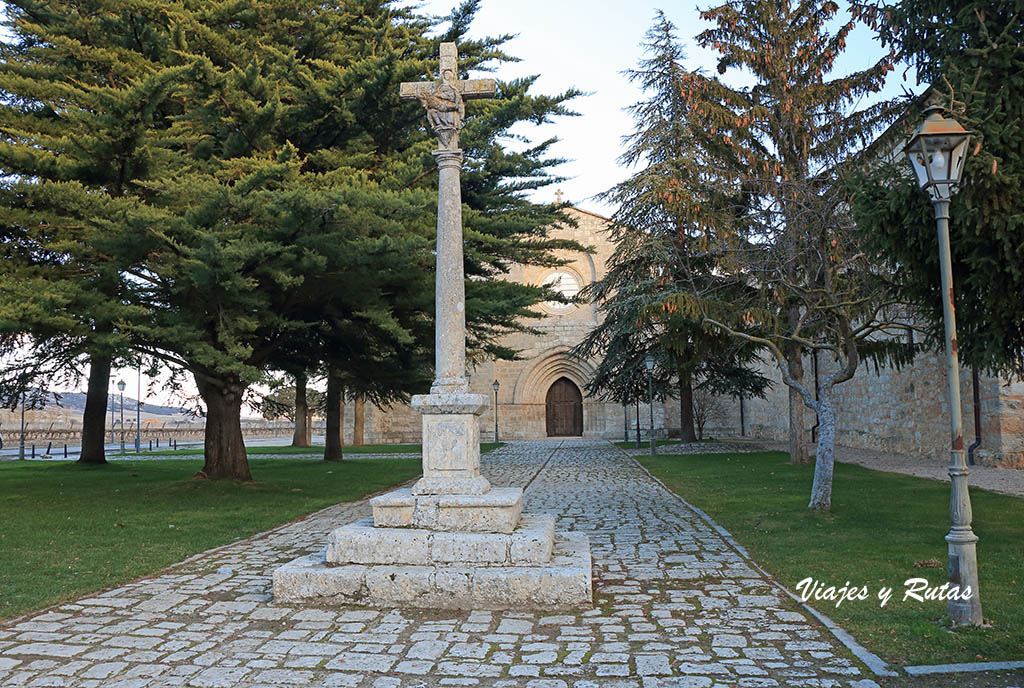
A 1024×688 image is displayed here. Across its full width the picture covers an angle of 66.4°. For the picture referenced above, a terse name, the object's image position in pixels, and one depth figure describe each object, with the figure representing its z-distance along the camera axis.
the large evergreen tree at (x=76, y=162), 9.95
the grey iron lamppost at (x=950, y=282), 5.16
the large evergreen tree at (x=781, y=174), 11.08
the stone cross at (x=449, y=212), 6.89
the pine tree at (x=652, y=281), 16.56
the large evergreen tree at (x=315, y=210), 10.79
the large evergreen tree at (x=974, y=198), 6.58
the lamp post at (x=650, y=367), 23.00
